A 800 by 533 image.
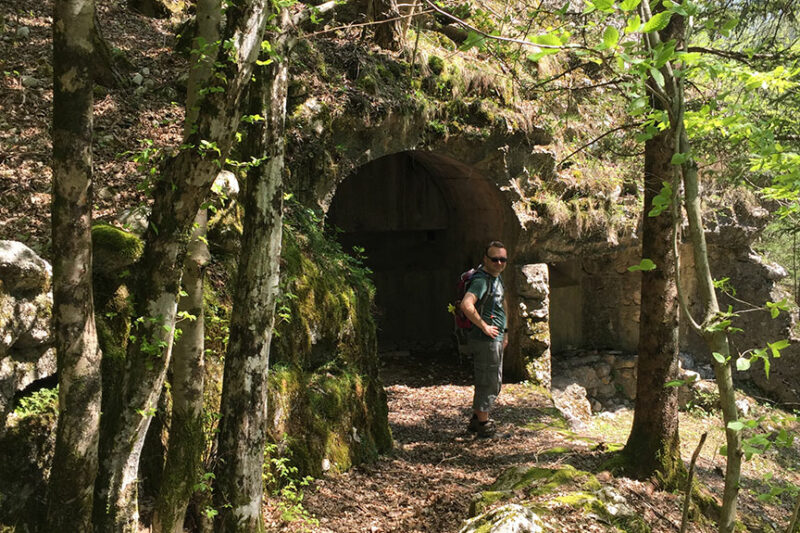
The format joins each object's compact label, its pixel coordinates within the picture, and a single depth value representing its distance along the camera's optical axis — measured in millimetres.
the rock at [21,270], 2588
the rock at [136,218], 3389
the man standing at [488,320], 5355
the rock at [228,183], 3926
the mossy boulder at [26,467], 2477
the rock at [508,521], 2912
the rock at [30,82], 4684
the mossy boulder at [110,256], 3094
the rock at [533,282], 8586
